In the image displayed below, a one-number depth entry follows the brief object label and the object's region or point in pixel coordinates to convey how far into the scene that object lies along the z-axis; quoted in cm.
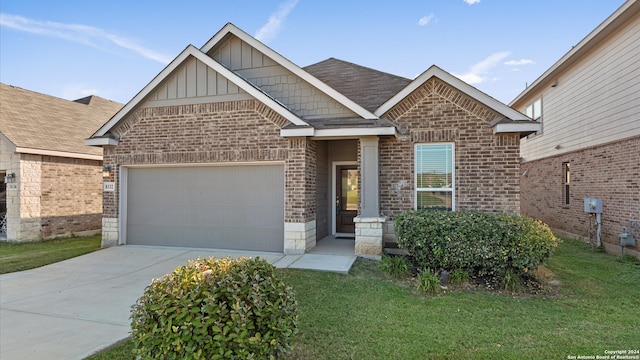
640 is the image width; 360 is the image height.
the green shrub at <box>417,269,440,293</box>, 570
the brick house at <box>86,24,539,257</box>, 809
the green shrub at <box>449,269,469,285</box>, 618
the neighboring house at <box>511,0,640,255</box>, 877
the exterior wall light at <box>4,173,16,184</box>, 1104
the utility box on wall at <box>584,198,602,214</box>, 979
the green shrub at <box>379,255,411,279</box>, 656
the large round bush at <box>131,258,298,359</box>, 248
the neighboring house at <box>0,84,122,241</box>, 1110
